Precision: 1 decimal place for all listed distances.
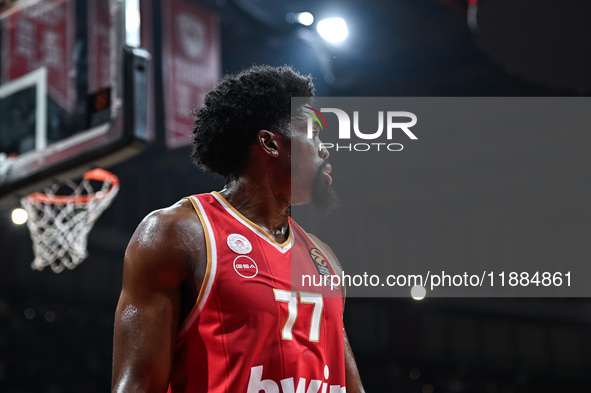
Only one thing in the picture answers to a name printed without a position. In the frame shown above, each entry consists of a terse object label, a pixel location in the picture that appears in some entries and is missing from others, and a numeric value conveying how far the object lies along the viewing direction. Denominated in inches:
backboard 291.7
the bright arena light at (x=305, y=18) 550.3
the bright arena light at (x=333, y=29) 531.8
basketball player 130.6
